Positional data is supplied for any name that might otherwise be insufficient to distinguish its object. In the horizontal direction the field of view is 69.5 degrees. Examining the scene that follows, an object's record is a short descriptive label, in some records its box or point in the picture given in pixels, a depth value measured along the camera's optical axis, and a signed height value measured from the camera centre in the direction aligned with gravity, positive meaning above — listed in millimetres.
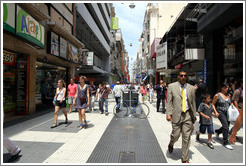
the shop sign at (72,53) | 13413 +2680
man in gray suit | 3570 -436
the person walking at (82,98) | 6188 -413
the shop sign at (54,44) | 10547 +2602
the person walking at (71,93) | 9156 -340
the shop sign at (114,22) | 43834 +15961
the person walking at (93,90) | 11180 -237
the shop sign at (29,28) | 6798 +2495
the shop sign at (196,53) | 11742 +2195
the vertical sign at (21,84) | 8680 +121
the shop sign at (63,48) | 11852 +2644
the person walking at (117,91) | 9468 -247
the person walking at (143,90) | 14423 -342
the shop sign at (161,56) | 20078 +3630
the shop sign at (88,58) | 20078 +3341
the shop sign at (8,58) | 7727 +1298
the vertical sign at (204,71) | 11526 +1007
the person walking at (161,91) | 9602 -279
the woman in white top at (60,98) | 6344 -417
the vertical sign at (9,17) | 5930 +2426
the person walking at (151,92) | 15803 -501
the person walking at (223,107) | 4516 -545
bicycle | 8539 -1348
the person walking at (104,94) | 9000 -389
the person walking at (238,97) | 5043 -307
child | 4454 -738
